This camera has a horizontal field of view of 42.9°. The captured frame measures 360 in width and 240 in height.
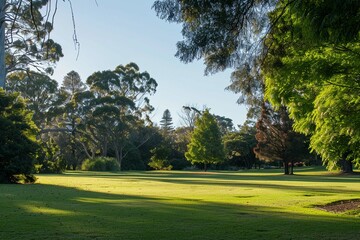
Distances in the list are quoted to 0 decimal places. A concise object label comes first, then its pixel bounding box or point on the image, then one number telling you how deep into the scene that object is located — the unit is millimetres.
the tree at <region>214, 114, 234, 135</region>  123331
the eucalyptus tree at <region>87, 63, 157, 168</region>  69000
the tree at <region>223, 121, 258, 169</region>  84312
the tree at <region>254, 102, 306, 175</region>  54812
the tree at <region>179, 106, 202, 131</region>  100538
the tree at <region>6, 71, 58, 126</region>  66250
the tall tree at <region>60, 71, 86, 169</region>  69656
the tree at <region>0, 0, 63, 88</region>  39062
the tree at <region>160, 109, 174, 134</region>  140375
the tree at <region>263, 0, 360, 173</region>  7457
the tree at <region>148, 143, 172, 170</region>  75188
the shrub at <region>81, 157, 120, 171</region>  64750
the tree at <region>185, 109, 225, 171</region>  68438
